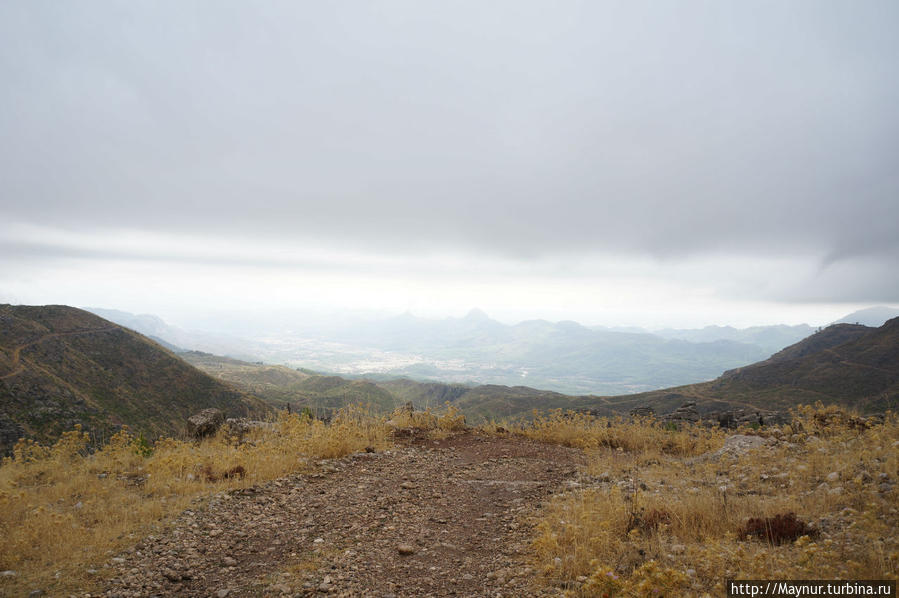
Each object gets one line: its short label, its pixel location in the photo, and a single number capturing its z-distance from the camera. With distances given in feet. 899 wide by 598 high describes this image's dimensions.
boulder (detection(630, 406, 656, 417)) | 62.80
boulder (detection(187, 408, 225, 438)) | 42.46
